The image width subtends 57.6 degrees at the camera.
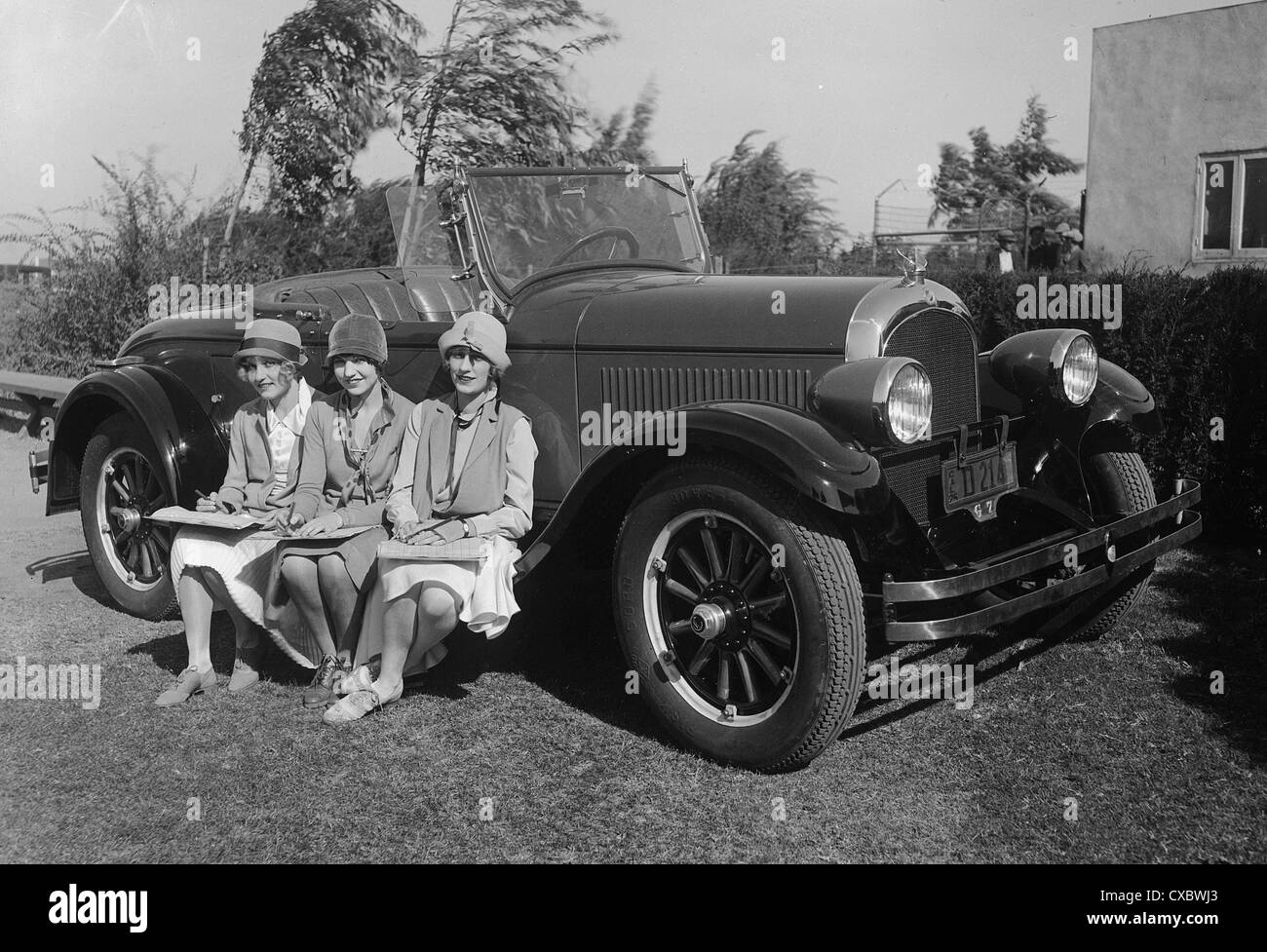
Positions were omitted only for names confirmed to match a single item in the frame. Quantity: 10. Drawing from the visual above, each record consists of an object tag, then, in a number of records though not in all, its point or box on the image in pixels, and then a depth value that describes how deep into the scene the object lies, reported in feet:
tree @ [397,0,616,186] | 30.60
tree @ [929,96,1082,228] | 88.69
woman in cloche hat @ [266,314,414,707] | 13.82
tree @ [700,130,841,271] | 41.81
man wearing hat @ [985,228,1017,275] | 34.00
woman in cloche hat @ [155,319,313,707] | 14.46
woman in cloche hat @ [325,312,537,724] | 13.16
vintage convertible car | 11.41
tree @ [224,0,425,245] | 31.24
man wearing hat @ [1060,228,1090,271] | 36.50
